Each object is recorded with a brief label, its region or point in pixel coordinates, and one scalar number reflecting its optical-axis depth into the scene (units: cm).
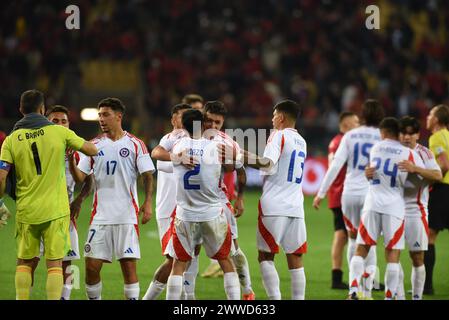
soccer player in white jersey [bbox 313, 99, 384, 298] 1920
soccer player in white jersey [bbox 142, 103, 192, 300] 1627
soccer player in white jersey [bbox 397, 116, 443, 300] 1759
